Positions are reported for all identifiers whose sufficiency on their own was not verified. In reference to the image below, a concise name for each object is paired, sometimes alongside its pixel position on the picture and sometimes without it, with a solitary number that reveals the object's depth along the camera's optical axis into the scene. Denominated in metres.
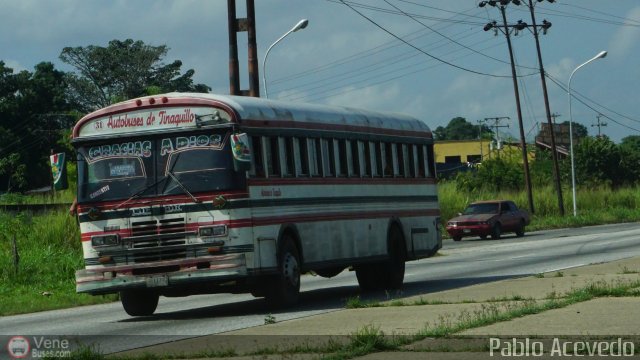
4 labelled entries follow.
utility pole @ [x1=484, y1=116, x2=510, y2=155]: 142.10
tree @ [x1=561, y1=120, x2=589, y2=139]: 189.05
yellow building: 150.88
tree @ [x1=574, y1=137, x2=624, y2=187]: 110.62
